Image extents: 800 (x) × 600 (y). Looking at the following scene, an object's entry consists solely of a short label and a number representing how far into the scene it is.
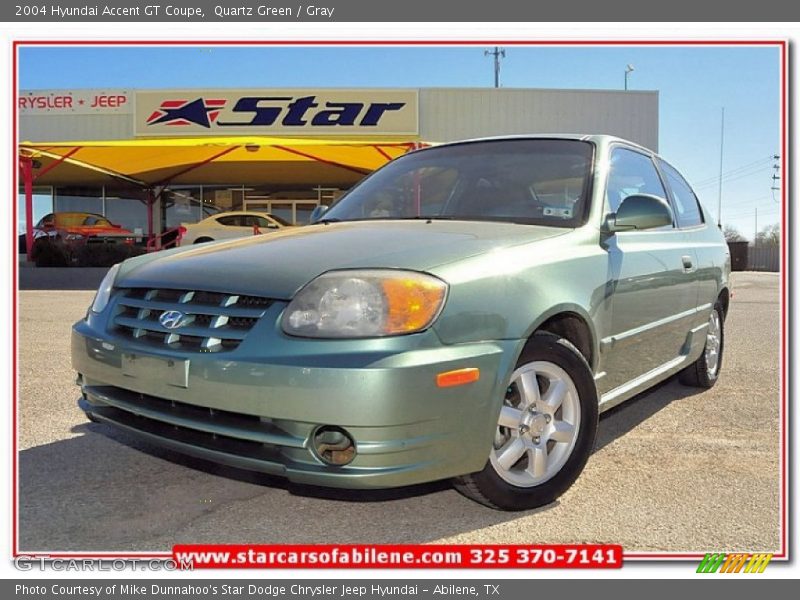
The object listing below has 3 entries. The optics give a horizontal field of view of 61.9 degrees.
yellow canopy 15.89
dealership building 21.03
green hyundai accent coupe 2.14
